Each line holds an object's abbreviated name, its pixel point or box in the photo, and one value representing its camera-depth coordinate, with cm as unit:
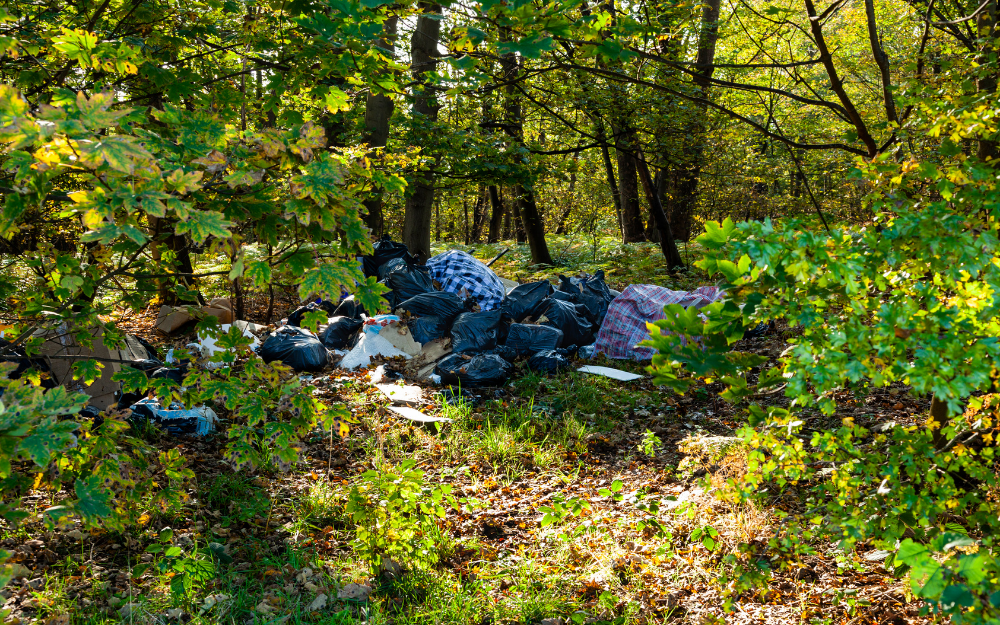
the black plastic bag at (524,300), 673
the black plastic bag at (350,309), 682
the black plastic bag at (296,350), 582
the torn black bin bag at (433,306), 643
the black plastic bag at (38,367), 399
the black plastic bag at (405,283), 682
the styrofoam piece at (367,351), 594
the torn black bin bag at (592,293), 695
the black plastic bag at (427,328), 630
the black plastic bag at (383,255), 747
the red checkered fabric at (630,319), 627
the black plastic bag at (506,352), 598
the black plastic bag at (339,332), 641
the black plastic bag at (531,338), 604
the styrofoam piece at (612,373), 568
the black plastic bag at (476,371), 550
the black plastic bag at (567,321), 640
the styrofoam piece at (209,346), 541
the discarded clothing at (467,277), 705
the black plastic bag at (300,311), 682
